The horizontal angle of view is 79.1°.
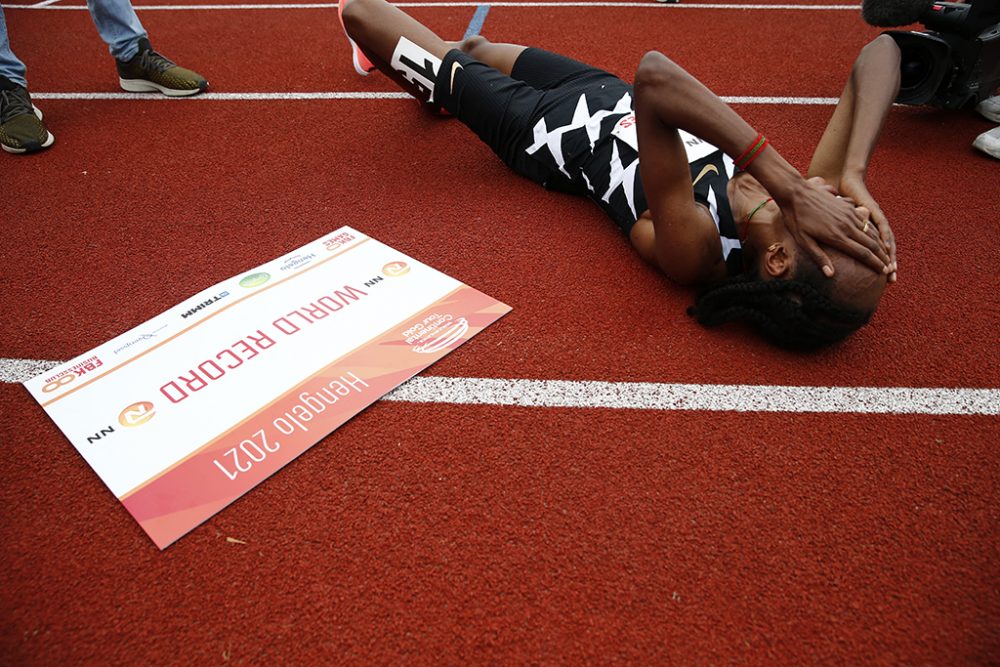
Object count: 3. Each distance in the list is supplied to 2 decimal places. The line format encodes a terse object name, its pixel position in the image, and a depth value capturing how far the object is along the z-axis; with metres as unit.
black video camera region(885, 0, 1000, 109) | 2.48
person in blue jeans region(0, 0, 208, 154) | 3.11
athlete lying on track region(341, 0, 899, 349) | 1.48
